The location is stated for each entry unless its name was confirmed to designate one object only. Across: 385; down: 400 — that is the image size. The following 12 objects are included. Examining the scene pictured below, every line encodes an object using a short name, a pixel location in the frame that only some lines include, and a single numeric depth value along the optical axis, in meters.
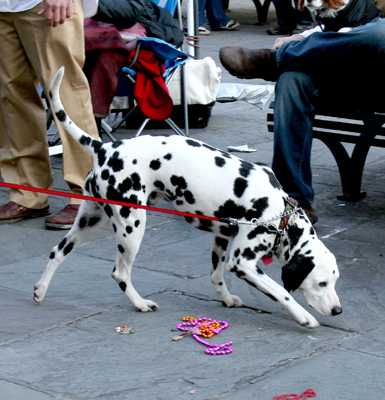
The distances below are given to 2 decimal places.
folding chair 6.20
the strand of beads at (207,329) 3.15
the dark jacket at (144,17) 5.98
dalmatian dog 3.33
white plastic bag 7.57
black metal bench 5.16
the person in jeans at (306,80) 4.79
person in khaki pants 4.74
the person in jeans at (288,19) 14.19
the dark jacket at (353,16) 4.93
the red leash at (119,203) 3.35
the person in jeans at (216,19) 14.83
